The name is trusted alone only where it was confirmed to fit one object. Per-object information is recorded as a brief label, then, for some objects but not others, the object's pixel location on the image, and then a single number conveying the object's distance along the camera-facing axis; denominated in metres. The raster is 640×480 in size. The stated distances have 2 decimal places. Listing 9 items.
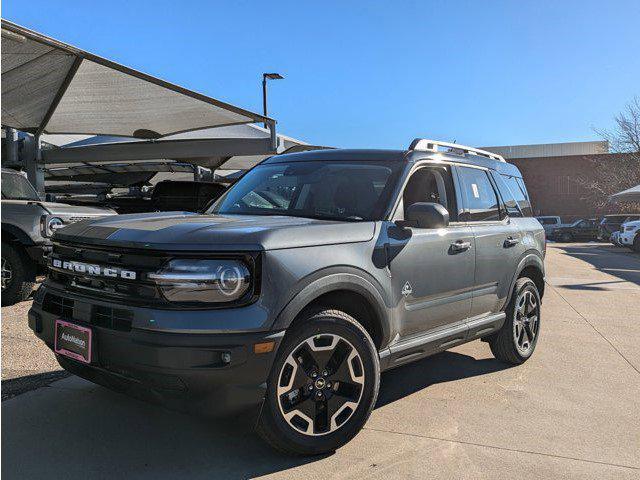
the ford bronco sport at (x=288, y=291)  2.52
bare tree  39.41
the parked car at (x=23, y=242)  6.48
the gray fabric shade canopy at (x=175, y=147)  13.01
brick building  47.98
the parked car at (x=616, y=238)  23.16
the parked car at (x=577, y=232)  34.22
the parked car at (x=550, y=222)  35.09
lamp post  21.02
